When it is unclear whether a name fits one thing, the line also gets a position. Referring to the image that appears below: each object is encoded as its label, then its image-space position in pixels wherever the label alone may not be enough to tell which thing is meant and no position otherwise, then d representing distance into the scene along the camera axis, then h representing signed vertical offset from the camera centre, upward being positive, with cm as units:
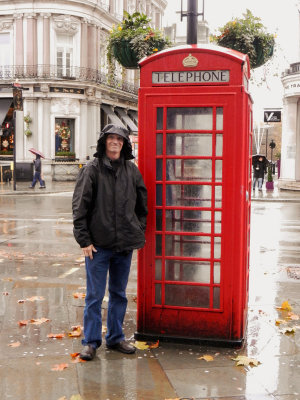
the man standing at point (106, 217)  446 -39
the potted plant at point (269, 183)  2625 -65
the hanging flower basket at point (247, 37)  710 +177
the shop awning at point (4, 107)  3582 +424
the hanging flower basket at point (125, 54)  799 +175
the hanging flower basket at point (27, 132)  3562 +251
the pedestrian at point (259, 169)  2453 +5
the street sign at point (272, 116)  2403 +244
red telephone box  460 -17
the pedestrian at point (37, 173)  2602 -14
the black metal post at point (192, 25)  565 +152
